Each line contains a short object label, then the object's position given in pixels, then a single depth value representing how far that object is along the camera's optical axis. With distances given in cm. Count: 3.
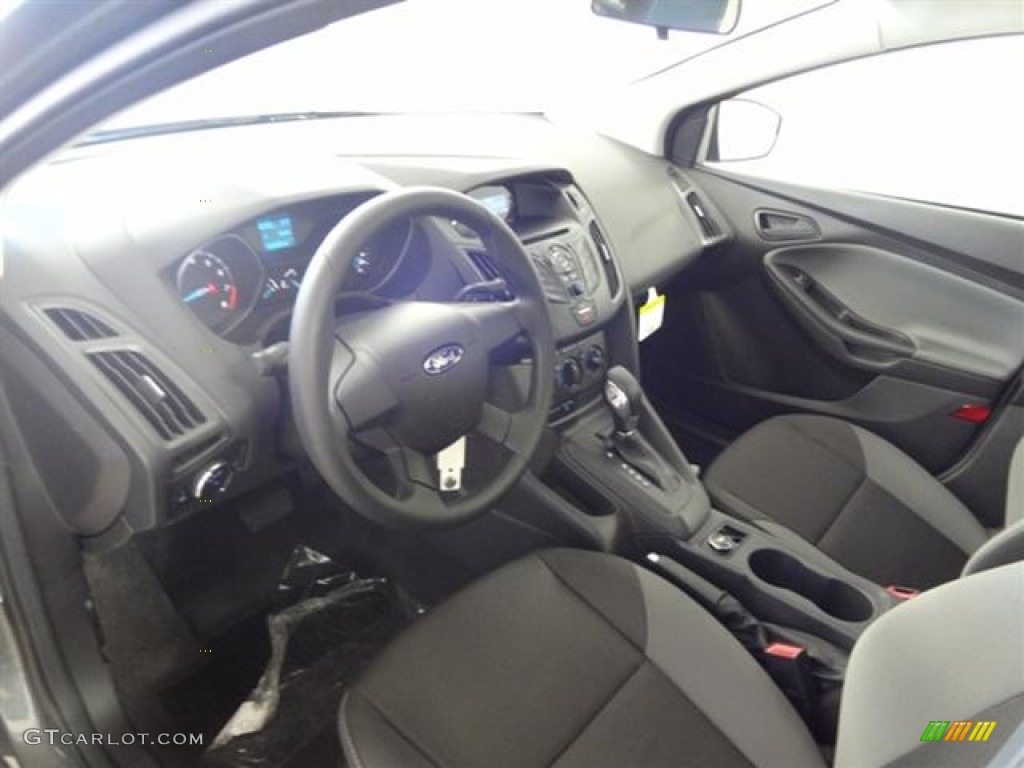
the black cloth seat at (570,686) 112
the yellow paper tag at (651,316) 203
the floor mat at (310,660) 158
